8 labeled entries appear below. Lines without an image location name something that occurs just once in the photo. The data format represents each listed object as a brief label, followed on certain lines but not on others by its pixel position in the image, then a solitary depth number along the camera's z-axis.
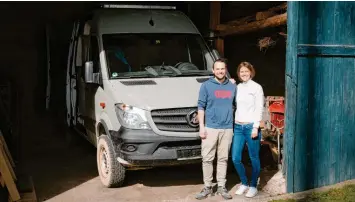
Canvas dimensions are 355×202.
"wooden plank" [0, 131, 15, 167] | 6.09
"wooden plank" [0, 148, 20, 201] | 5.30
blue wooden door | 5.79
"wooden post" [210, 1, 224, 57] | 9.91
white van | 5.82
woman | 5.57
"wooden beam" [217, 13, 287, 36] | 7.55
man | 5.60
